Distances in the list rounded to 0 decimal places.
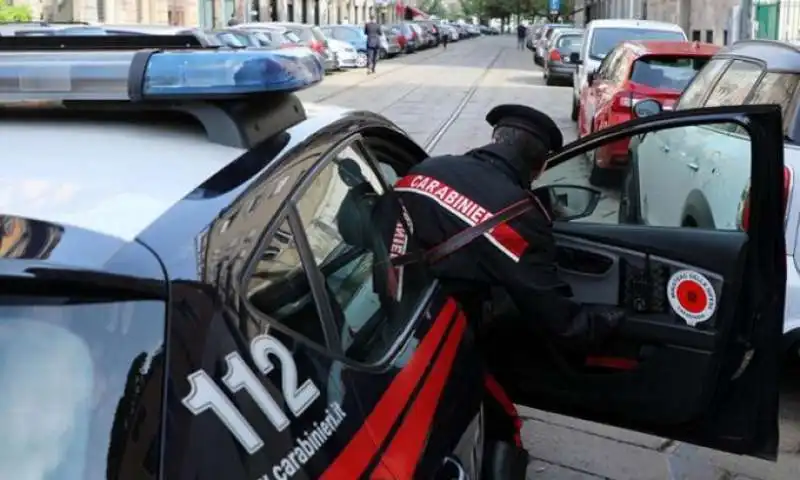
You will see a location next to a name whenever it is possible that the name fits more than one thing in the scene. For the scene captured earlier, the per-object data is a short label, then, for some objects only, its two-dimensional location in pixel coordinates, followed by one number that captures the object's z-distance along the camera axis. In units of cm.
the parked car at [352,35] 3502
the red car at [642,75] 1050
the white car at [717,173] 406
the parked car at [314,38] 2972
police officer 278
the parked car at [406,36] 4916
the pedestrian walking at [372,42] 3212
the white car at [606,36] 1614
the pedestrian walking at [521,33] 6431
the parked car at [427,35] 5759
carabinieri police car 147
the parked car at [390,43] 4561
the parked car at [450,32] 6728
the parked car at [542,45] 3258
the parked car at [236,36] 2147
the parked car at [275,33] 2719
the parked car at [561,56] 2445
